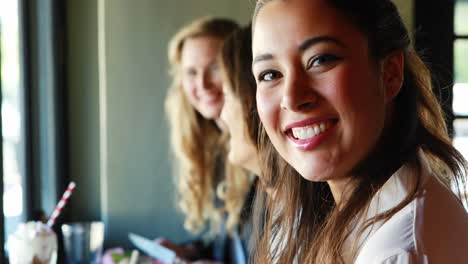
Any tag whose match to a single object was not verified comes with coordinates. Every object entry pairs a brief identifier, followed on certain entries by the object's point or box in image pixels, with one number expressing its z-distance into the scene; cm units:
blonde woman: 230
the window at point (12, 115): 196
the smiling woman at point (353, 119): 91
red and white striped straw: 181
